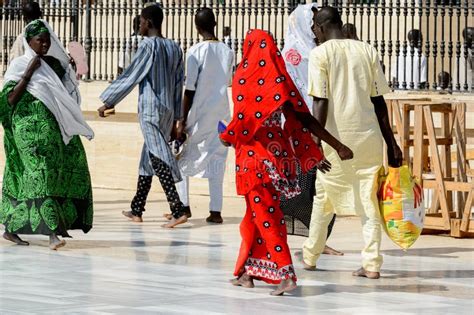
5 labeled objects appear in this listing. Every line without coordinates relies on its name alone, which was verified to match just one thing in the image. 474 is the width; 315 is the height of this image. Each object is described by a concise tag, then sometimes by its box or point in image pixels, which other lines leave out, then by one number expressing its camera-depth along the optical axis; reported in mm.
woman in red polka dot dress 9352
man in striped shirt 13492
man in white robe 13859
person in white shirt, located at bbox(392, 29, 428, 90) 16078
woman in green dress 11531
